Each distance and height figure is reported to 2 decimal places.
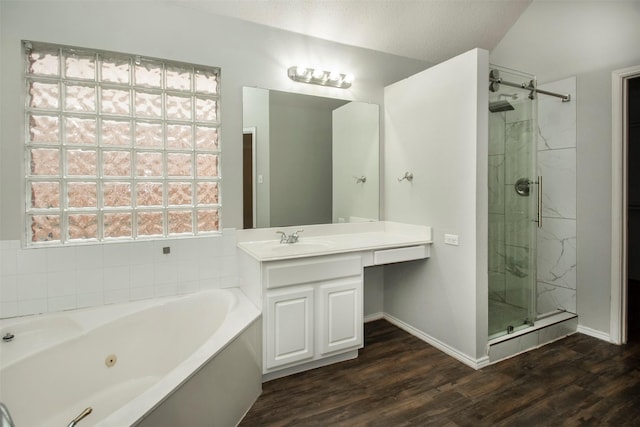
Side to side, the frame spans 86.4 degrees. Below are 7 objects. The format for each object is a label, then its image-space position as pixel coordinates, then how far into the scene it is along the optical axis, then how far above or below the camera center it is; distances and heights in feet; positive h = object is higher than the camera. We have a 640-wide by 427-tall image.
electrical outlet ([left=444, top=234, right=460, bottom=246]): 8.14 -0.80
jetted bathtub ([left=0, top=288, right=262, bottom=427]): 4.82 -2.61
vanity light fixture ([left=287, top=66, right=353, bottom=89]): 8.95 +3.53
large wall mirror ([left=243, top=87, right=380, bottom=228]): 8.66 +1.32
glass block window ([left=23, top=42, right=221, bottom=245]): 6.91 +1.35
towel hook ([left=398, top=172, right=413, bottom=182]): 9.44 +0.85
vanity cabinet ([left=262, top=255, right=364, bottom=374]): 7.00 -2.22
